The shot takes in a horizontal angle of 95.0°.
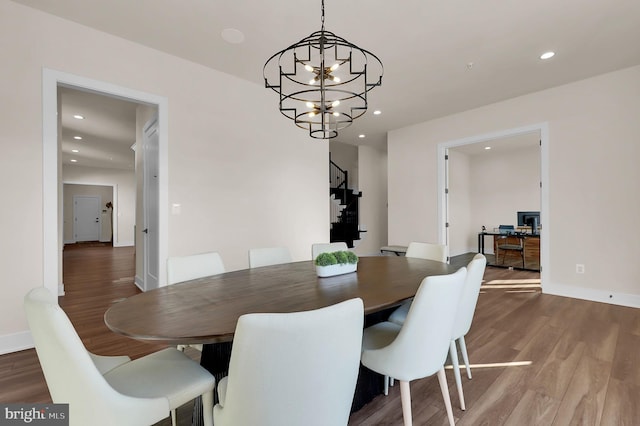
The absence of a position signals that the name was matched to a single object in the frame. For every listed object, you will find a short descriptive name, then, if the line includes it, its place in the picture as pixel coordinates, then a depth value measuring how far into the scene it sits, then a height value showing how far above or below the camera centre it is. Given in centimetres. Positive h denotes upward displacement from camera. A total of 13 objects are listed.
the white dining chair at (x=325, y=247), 287 -34
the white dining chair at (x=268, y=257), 252 -38
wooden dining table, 108 -42
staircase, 696 -2
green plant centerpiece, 196 -34
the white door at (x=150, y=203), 376 +18
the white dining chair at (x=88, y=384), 87 -57
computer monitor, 602 -15
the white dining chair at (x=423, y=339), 127 -57
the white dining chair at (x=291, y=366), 79 -44
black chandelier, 198 +171
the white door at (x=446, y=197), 534 +30
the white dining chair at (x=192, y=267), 195 -37
